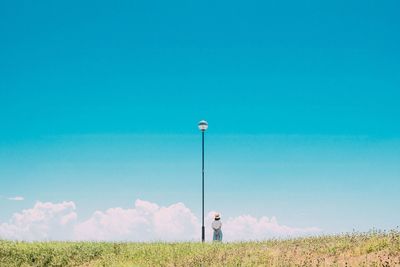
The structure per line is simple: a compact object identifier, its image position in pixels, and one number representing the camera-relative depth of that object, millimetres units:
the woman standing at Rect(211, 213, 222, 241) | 31138
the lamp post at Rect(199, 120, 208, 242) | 33500
